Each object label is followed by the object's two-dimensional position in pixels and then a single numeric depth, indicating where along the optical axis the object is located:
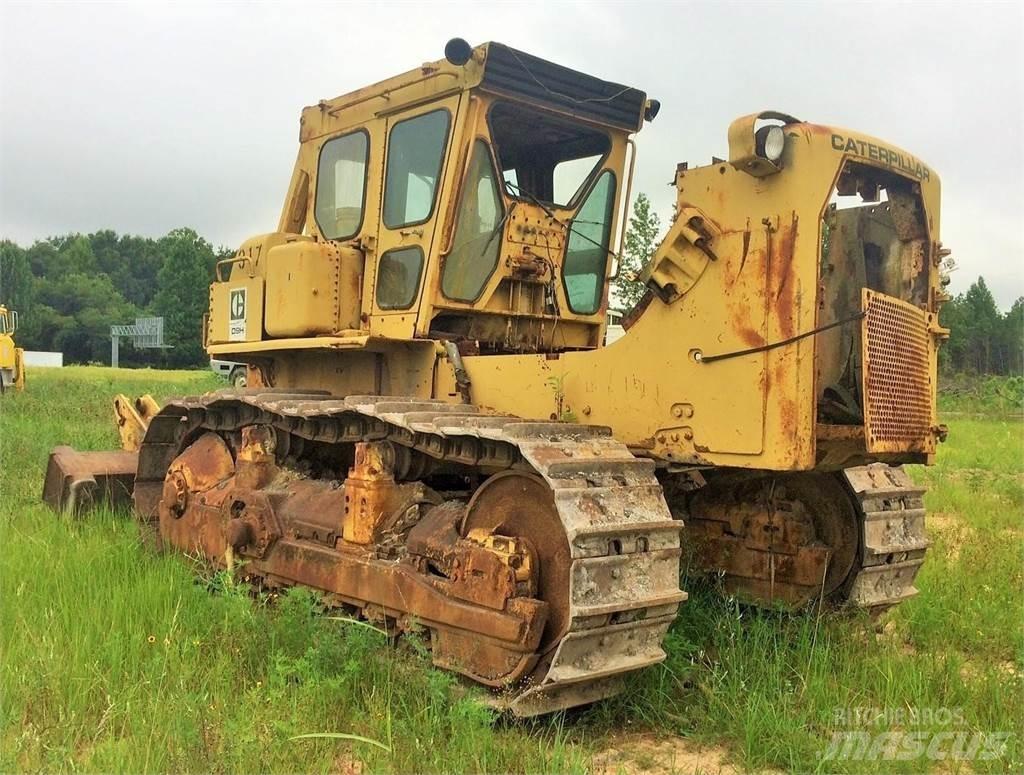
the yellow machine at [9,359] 24.19
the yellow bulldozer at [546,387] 3.91
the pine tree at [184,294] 72.38
